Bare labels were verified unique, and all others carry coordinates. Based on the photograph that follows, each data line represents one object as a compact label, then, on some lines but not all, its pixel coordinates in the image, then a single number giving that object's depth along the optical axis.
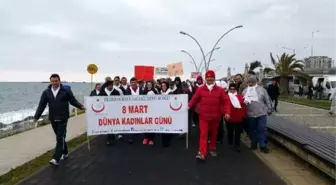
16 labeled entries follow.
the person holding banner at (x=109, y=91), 11.26
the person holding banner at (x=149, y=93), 11.06
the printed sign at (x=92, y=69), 19.86
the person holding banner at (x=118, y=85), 11.71
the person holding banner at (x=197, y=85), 13.63
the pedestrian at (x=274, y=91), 21.84
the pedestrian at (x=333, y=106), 19.60
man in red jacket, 8.68
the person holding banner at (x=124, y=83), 13.08
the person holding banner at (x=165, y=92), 10.59
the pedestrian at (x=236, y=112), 9.75
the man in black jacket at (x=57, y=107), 8.35
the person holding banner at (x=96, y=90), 12.63
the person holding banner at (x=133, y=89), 11.96
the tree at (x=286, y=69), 48.25
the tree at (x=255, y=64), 80.88
